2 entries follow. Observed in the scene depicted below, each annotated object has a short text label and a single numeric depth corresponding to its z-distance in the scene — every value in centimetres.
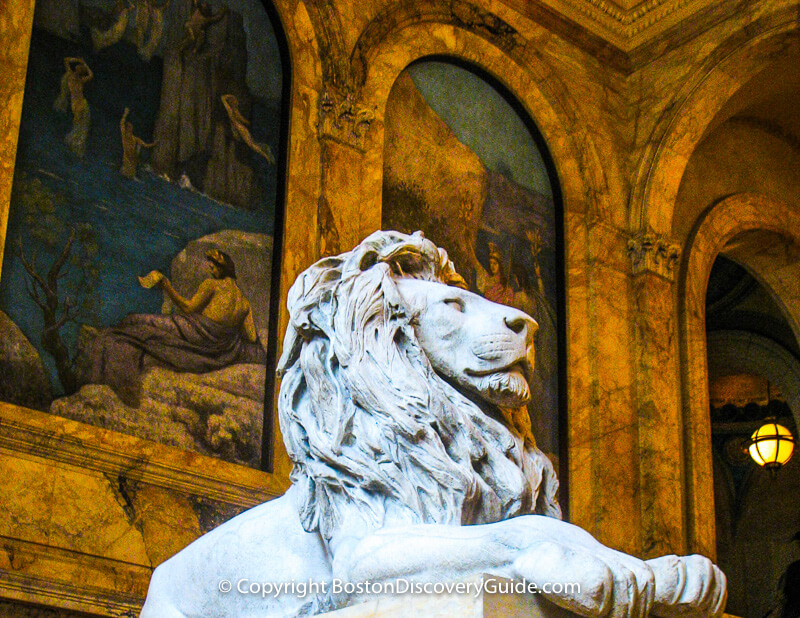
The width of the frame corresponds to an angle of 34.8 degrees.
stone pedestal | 241
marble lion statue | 271
